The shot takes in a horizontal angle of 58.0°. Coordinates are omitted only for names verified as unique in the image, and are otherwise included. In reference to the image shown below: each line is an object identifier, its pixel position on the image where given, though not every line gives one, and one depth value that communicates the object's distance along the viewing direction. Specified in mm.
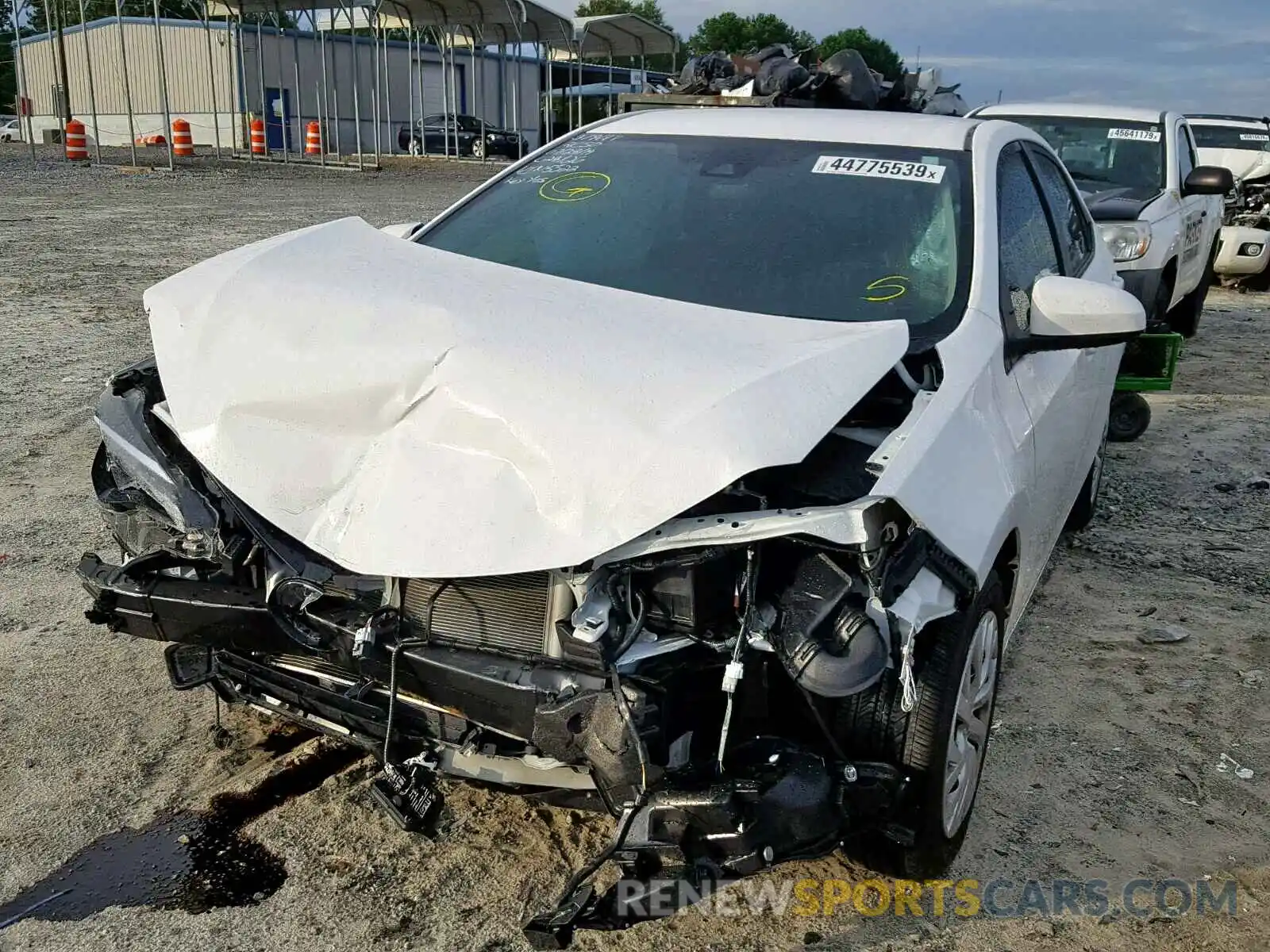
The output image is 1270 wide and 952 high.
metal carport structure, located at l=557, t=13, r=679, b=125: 26953
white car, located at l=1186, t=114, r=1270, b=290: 15453
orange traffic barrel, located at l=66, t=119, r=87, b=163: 26062
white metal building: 40094
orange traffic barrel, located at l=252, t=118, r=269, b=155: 32469
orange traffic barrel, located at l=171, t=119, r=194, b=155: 28812
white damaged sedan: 2350
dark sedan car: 36406
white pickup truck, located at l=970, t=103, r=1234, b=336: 8281
